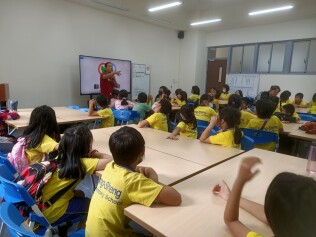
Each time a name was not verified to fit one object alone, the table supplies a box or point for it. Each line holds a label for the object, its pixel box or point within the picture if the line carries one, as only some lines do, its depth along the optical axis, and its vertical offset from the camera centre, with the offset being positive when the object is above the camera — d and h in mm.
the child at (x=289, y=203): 678 -352
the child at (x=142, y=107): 4523 -560
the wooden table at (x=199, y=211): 983 -614
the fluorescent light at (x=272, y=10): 5686 +1816
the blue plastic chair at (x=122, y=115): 4254 -687
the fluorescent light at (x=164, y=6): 5448 +1733
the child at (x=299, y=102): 5836 -451
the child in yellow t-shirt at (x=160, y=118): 3012 -515
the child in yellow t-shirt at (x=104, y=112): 3756 -578
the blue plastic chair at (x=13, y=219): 832 -568
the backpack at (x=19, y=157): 1813 -647
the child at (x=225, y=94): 7375 -402
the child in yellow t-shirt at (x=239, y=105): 3482 -399
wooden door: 8820 +261
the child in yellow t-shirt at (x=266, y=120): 2873 -467
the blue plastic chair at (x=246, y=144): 2385 -623
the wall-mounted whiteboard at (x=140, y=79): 7660 -40
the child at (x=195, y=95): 6318 -410
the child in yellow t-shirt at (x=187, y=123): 2730 -513
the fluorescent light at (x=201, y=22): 7090 +1769
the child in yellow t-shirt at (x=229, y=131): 2219 -470
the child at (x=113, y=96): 5359 -493
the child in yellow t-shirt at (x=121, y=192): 1126 -547
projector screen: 6239 +118
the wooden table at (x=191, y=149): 1888 -622
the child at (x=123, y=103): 4926 -564
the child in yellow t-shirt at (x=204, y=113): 3867 -532
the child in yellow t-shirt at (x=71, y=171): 1444 -598
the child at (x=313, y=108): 5031 -495
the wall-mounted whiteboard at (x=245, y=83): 7984 -31
